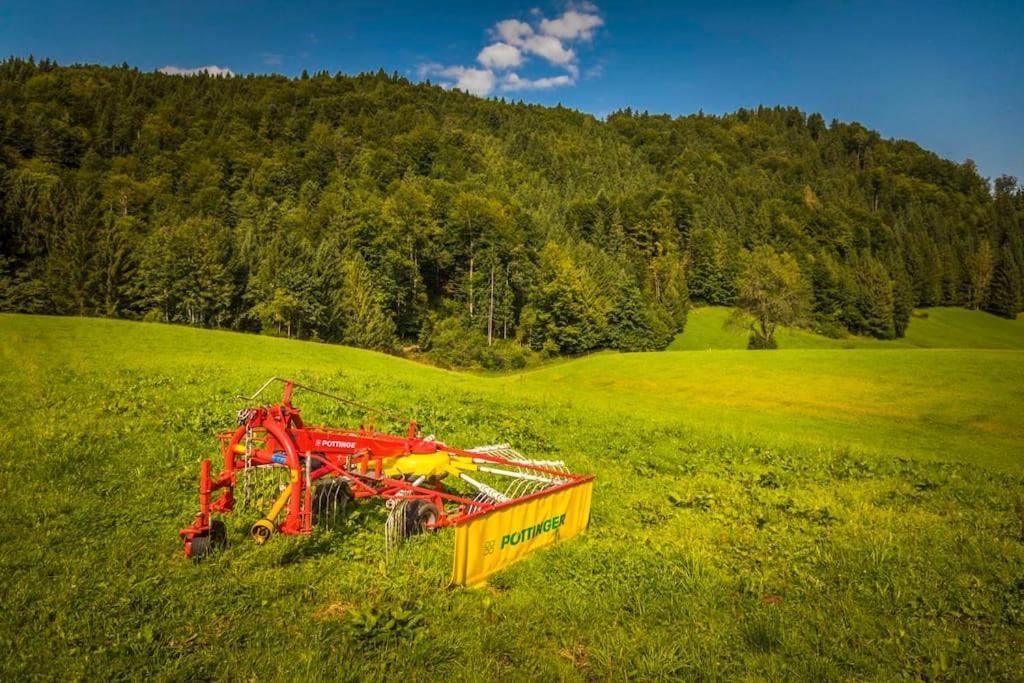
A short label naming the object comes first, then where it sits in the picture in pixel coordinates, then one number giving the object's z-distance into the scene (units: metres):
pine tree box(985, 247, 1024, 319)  145.62
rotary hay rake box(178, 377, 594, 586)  8.12
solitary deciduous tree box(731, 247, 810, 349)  89.25
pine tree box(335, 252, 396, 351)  82.31
